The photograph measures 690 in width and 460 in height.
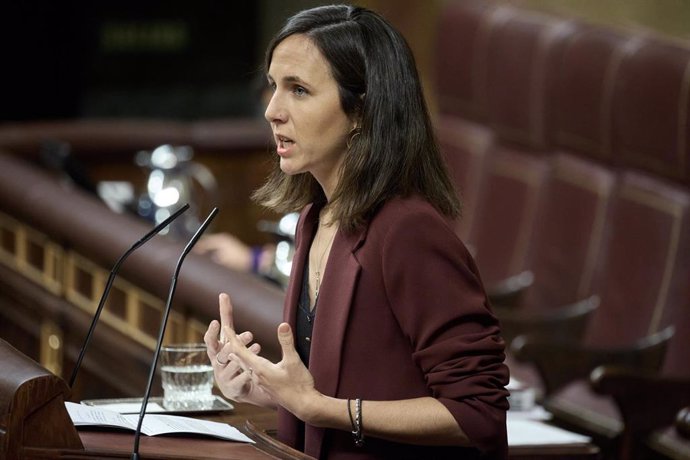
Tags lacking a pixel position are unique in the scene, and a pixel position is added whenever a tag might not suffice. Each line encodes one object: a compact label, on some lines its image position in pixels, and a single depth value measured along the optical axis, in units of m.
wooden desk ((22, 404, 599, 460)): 9.26
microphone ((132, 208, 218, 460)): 9.23
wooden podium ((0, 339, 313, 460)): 9.26
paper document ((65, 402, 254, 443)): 9.39
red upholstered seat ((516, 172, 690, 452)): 11.47
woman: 9.29
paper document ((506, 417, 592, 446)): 10.15
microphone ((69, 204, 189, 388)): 9.43
